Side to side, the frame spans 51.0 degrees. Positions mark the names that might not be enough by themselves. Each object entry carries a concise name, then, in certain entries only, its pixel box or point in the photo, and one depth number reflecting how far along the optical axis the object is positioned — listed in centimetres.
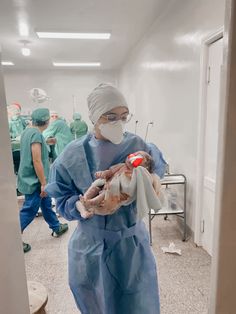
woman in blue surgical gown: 109
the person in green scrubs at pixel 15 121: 433
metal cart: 251
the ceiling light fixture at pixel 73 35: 385
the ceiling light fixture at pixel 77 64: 623
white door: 203
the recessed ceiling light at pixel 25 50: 460
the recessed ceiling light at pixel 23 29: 349
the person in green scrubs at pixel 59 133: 415
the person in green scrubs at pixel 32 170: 235
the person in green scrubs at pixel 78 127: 462
